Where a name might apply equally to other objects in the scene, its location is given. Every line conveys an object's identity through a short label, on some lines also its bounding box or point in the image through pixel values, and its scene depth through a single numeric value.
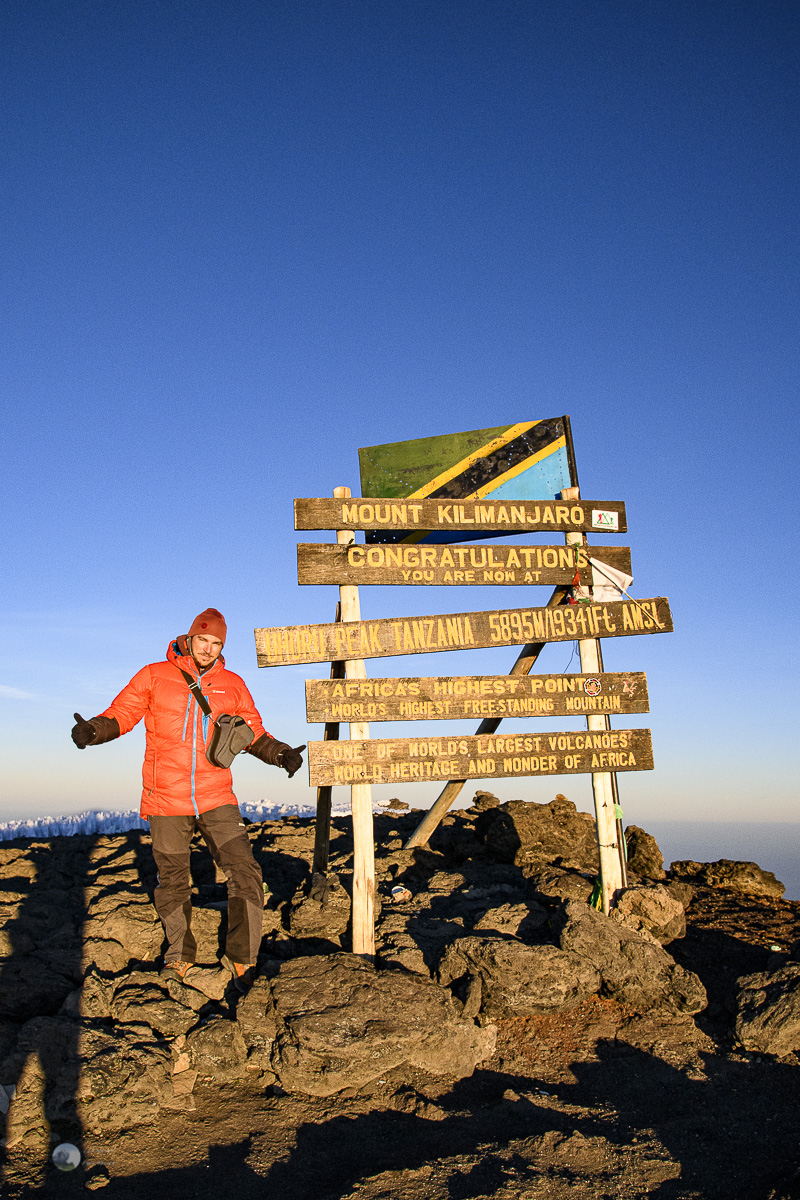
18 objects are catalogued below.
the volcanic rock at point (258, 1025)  4.91
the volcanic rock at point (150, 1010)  5.04
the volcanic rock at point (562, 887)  7.22
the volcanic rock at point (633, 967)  5.81
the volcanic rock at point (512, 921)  6.41
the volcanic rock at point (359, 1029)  4.78
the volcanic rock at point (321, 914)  6.39
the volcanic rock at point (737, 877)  8.49
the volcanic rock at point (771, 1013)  5.20
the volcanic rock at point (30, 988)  5.23
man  5.64
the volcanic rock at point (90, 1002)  5.07
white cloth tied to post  7.31
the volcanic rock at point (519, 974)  5.59
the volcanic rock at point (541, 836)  8.76
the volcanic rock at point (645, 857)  8.92
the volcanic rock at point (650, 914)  6.74
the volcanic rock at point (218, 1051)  4.83
